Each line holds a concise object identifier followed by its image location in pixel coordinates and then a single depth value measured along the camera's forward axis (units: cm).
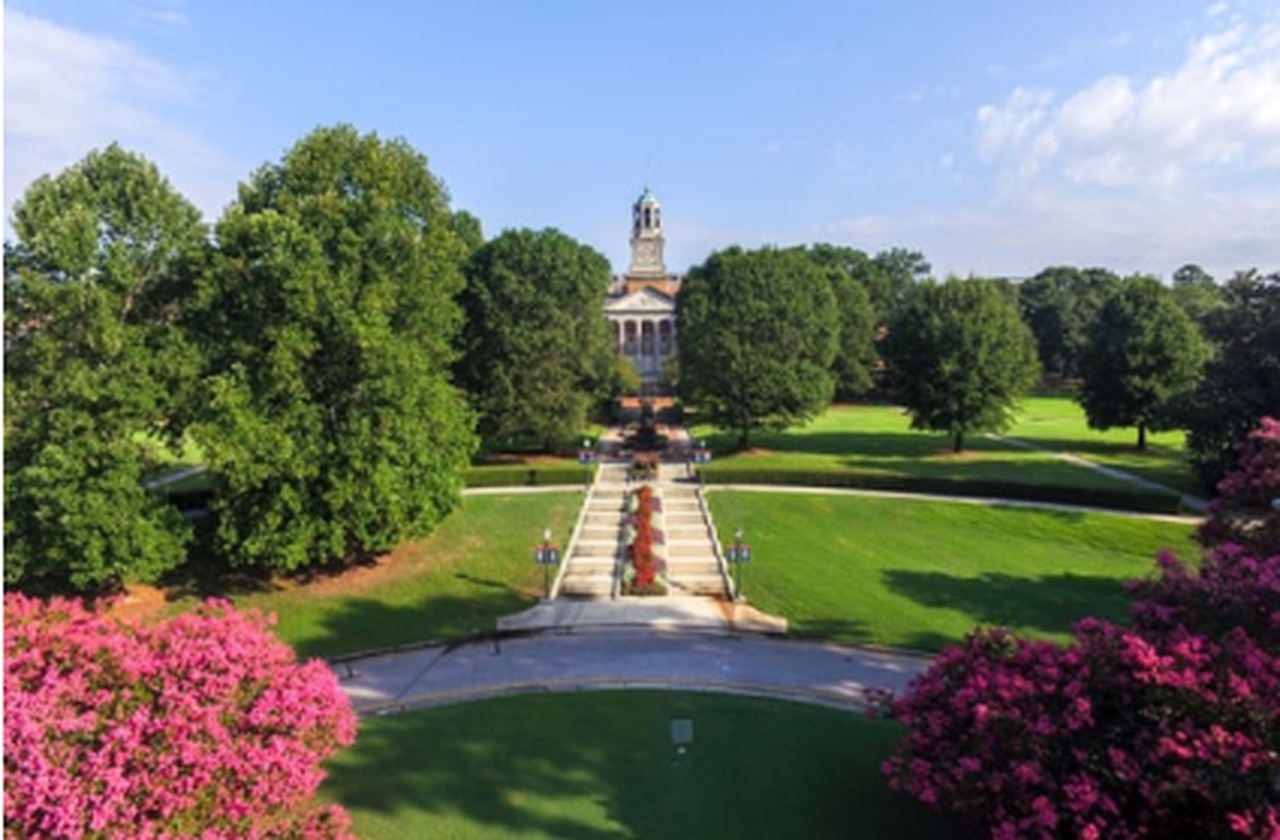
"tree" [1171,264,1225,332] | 7476
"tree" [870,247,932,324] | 8556
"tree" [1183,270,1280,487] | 2945
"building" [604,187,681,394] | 9656
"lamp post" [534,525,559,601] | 2141
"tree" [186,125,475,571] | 2164
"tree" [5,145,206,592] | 2044
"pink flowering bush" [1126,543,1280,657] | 1039
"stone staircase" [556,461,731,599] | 2288
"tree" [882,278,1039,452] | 3972
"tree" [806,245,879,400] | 6650
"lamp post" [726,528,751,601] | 2180
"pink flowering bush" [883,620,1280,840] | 841
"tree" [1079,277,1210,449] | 4072
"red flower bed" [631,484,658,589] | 2260
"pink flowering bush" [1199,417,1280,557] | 1463
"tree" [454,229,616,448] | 3688
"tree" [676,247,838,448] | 3872
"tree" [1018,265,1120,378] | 8312
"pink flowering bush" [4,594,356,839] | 838
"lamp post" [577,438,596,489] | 3431
